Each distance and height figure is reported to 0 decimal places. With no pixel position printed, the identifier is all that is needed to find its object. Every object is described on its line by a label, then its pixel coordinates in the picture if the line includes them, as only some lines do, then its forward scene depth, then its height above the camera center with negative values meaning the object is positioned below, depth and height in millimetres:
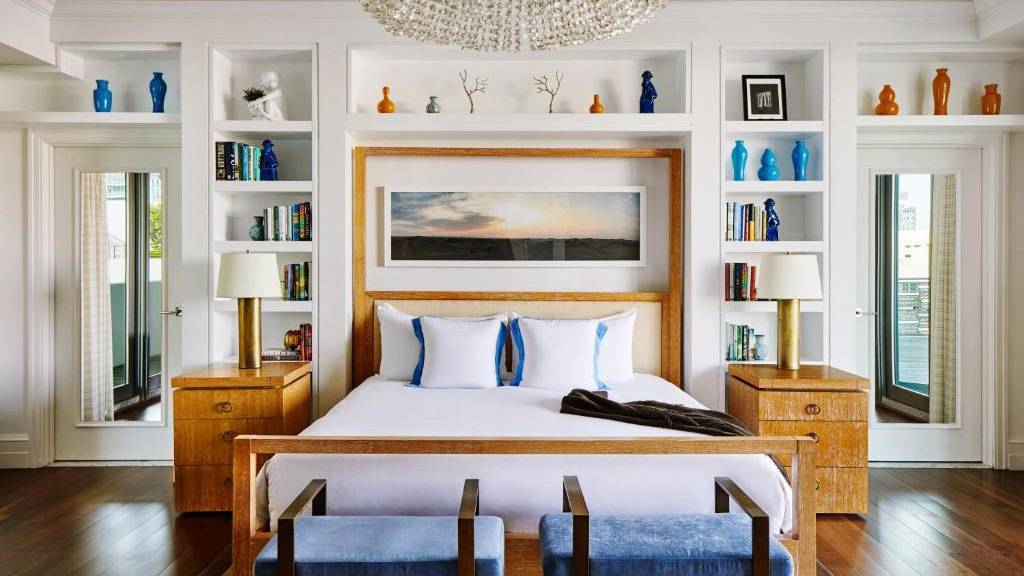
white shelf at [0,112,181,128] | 3957 +928
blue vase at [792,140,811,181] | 3980 +702
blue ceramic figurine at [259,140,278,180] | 4027 +693
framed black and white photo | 4035 +1073
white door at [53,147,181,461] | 4266 -103
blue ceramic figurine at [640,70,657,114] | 4020 +1076
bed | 2301 -650
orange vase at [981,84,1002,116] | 4035 +1053
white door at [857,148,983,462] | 4242 -85
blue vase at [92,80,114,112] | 4016 +1065
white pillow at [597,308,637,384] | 3822 -378
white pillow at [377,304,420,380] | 3871 -351
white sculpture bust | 3928 +1008
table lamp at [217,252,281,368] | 3641 -29
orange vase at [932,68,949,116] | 4030 +1105
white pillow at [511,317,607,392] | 3645 -373
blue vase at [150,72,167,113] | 4023 +1099
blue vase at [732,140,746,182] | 4012 +701
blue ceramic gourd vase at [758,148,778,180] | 4023 +673
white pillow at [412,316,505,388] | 3654 -373
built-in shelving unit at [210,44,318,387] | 3926 +693
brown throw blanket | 2762 -540
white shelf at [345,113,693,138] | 3912 +892
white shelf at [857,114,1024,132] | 3959 +915
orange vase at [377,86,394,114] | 4004 +1009
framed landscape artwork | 4227 +363
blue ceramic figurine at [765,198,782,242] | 4027 +354
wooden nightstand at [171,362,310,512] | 3381 -677
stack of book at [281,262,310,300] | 4020 +8
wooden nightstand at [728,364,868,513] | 3398 -671
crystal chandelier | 2205 +845
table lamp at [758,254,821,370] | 3633 -26
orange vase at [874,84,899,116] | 4016 +1038
